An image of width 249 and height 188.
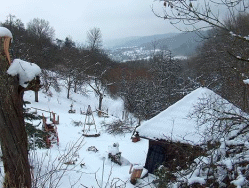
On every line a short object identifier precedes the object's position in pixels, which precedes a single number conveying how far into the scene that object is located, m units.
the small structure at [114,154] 11.19
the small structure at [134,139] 14.15
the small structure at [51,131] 12.93
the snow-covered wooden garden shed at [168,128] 7.76
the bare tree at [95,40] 45.12
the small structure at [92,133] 15.41
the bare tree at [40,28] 40.22
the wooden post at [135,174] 9.04
